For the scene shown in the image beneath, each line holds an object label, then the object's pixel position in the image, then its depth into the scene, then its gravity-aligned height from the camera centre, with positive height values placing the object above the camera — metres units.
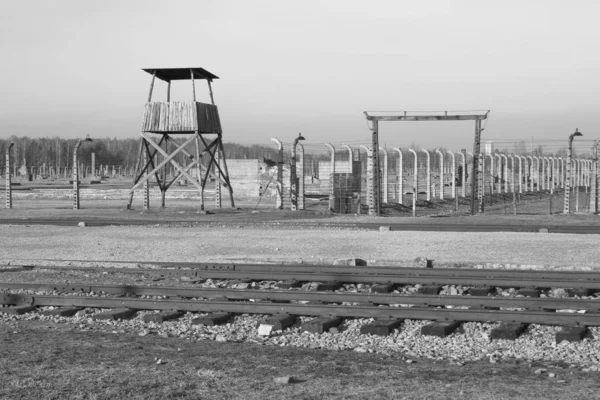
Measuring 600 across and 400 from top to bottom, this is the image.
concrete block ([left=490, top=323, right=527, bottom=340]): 9.65 -1.94
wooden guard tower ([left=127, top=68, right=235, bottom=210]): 35.50 +1.23
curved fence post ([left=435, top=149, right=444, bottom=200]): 40.96 -0.95
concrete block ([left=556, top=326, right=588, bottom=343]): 9.38 -1.91
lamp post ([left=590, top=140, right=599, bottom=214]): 32.70 -1.19
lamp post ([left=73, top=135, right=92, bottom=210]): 35.94 -0.88
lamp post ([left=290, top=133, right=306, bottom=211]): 35.41 -1.01
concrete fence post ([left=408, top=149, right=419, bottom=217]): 35.43 -0.84
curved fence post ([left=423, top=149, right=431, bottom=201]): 41.02 -1.41
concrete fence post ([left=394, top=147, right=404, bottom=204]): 36.51 -0.77
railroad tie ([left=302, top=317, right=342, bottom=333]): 10.36 -1.99
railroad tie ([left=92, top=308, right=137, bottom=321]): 11.54 -2.07
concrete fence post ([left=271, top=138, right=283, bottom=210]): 36.58 -0.93
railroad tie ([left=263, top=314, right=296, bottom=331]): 10.55 -1.99
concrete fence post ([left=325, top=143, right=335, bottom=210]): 36.06 -1.03
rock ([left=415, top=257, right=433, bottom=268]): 16.98 -2.06
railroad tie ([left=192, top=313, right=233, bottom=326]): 10.95 -2.03
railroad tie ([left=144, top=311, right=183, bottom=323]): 11.30 -2.05
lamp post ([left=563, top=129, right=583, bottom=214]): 32.34 -0.67
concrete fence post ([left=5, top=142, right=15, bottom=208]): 36.53 -1.05
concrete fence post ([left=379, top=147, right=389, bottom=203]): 35.14 -1.06
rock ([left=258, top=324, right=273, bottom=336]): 10.42 -2.05
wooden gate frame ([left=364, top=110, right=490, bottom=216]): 32.70 +0.31
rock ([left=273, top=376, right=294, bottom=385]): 7.84 -1.98
